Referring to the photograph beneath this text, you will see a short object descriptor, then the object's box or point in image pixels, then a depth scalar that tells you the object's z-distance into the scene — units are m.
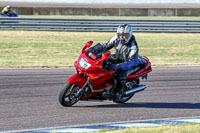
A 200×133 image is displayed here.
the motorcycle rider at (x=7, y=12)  55.69
